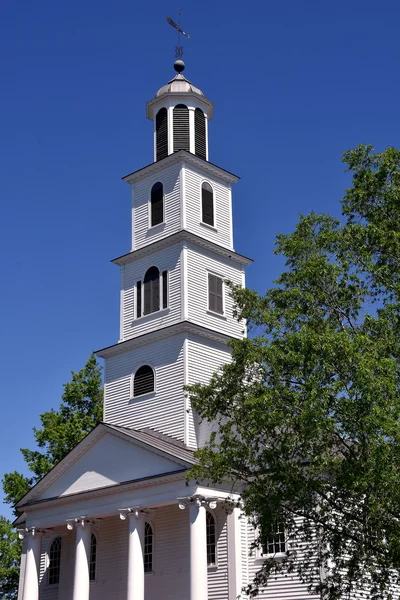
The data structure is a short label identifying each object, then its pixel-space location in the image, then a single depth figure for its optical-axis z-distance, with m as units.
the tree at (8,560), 42.66
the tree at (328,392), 17.28
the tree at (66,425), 41.72
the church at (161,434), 27.36
